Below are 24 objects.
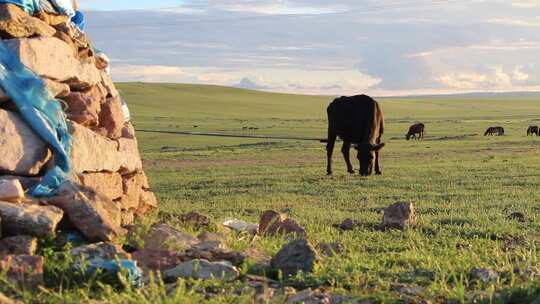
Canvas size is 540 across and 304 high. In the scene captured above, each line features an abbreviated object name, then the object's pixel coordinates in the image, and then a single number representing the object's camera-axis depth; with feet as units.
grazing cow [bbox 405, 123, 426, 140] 274.80
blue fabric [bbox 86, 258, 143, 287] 34.17
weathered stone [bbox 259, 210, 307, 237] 54.48
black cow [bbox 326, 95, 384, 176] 132.15
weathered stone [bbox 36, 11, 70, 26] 53.69
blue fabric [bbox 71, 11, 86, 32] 62.27
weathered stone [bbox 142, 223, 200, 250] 41.53
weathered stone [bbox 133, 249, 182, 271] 37.65
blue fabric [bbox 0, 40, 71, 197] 45.60
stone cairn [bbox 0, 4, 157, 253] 39.99
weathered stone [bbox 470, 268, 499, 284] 37.91
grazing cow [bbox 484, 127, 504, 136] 289.50
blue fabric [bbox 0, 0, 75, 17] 51.07
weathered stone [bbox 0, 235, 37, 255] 36.23
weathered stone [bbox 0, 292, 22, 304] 28.86
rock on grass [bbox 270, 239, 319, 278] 37.98
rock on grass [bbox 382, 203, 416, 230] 61.13
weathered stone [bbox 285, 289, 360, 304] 33.08
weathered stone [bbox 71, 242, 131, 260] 36.19
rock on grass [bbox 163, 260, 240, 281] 36.03
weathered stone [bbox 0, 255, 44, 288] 33.06
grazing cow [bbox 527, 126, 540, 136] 288.63
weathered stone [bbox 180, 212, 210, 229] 54.48
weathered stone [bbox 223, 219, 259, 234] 56.31
